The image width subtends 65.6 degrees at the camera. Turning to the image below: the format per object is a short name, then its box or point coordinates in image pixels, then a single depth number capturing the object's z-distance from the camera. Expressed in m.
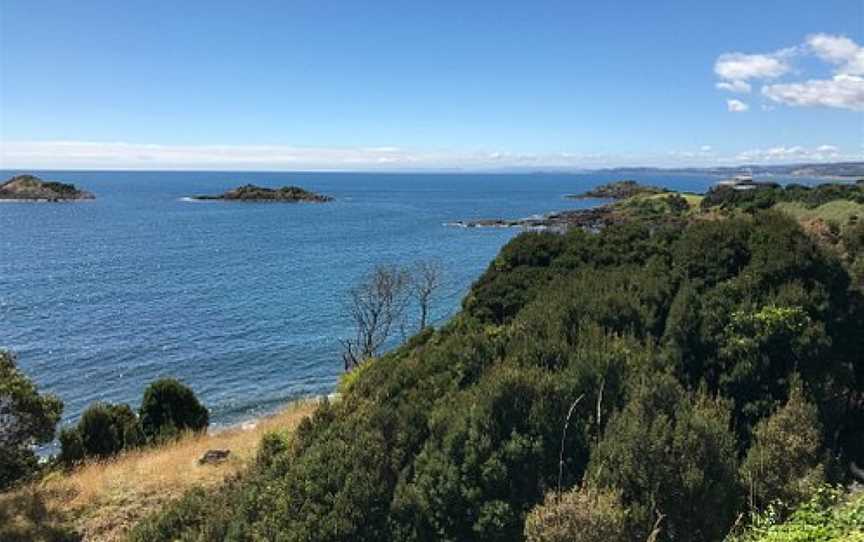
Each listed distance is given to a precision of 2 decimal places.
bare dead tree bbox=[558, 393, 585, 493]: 9.38
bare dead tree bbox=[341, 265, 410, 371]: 34.56
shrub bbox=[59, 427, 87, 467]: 18.30
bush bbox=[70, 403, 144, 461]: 18.62
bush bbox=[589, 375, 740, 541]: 9.40
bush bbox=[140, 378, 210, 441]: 20.77
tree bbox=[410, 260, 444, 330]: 36.95
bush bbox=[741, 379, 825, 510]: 10.15
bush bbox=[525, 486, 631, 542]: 7.97
